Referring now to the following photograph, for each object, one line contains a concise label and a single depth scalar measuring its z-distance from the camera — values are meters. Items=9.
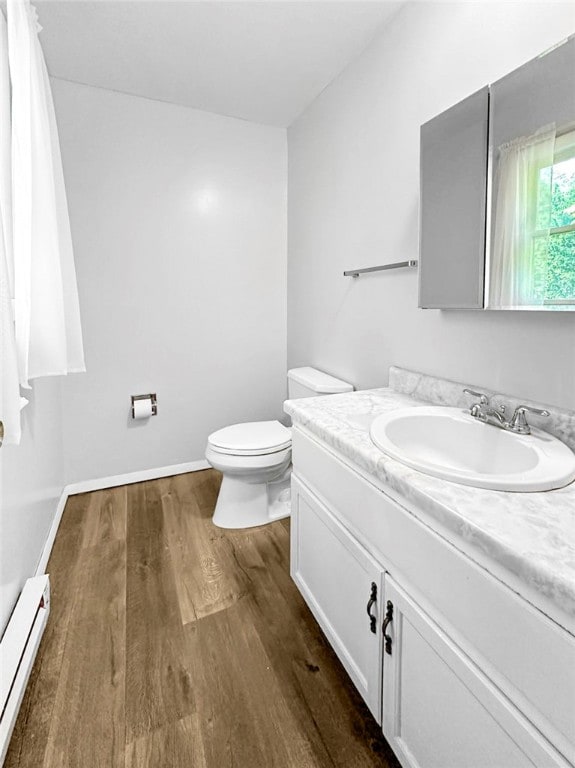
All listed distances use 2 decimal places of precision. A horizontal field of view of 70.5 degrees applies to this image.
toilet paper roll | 2.47
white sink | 0.81
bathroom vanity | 0.59
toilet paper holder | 2.52
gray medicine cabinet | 1.04
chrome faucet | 1.08
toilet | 1.97
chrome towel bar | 1.58
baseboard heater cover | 1.06
